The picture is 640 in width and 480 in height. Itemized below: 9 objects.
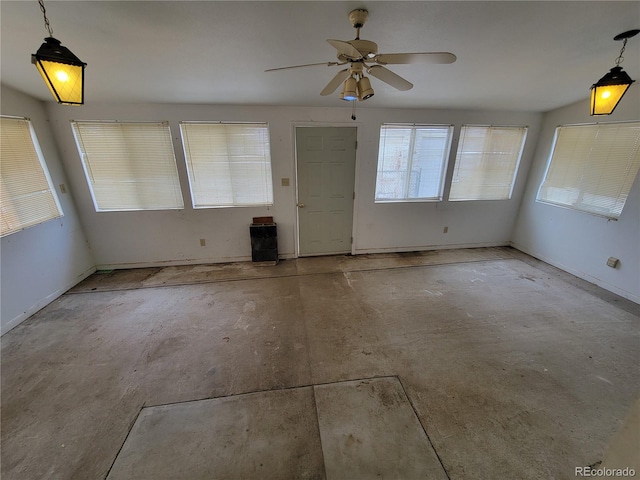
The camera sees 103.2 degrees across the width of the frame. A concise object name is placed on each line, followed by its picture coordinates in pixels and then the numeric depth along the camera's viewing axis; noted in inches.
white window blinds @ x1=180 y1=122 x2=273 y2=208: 139.7
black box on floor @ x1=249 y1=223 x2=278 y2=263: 153.9
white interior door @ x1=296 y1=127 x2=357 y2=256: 148.4
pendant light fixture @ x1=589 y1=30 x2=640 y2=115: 80.0
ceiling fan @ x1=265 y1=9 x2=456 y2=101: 58.1
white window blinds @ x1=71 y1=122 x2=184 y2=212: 131.5
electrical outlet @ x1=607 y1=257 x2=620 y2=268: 126.3
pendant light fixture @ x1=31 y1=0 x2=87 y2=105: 54.6
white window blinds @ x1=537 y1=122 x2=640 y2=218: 120.4
